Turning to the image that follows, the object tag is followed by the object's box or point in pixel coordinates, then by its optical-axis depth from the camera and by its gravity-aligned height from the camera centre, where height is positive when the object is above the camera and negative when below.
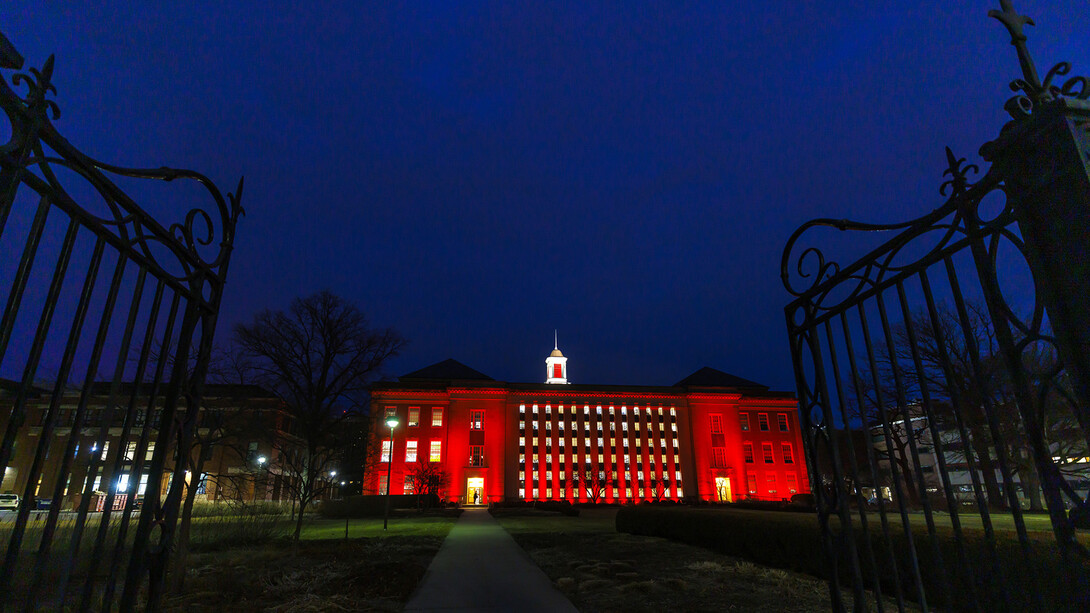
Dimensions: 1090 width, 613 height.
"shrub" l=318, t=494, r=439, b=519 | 32.22 -1.16
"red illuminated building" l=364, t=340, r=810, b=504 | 59.03 +5.29
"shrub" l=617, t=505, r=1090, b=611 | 3.57 -0.94
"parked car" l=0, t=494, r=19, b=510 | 35.52 -0.84
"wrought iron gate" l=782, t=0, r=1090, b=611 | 2.95 +1.13
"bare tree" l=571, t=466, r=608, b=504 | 62.03 +0.48
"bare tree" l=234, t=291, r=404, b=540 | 27.16 +6.11
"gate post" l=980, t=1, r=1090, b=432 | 2.92 +1.55
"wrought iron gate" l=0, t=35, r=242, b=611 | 2.77 +1.03
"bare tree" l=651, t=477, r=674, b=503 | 63.30 -0.10
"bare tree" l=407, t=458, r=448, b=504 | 48.89 +0.85
